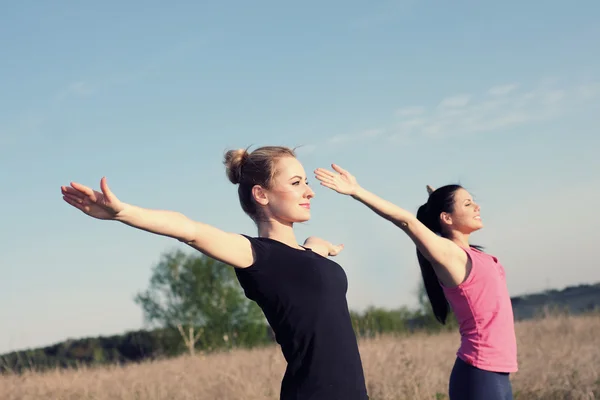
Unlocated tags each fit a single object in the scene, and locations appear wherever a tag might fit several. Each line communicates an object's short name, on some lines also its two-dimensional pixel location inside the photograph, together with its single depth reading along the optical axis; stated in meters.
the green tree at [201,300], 40.47
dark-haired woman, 4.22
